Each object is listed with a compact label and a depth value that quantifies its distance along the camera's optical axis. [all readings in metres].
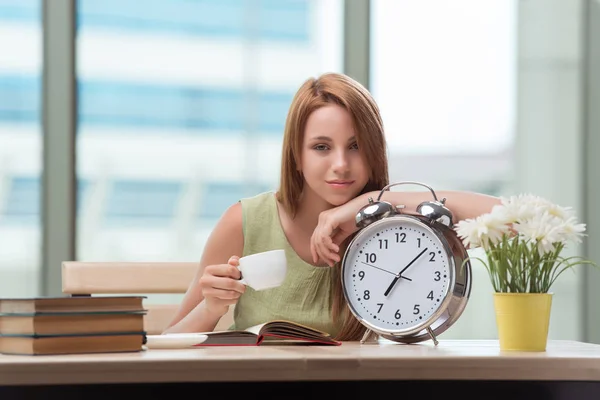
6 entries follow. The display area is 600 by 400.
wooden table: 2.22
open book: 2.52
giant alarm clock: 2.57
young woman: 2.72
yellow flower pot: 2.46
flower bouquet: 2.46
